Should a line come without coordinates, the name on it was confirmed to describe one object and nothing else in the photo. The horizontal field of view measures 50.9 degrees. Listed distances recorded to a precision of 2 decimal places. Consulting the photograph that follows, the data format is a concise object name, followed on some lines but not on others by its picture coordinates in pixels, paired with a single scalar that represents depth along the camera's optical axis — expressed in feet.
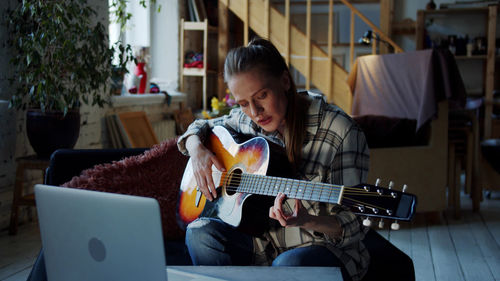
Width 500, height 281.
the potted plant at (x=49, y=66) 9.82
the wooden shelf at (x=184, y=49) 18.76
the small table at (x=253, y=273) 3.75
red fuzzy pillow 6.08
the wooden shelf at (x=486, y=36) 19.17
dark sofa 5.35
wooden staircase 17.97
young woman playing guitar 4.77
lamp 14.34
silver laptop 2.96
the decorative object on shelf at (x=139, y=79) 16.25
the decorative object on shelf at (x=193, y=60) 19.07
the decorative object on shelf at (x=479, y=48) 19.83
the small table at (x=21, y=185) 10.16
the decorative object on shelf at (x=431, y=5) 20.36
